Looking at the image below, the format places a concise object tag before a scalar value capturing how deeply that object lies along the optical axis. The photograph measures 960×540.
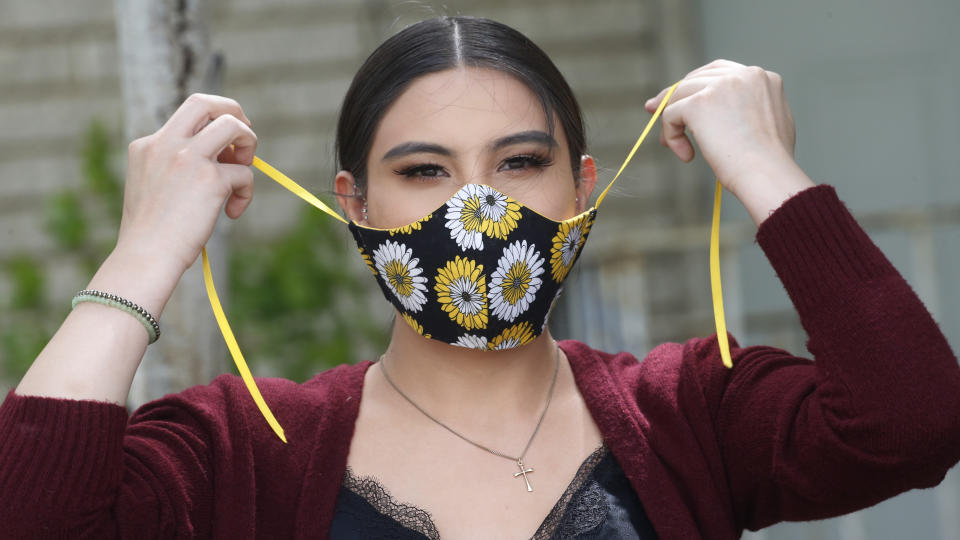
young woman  2.03
